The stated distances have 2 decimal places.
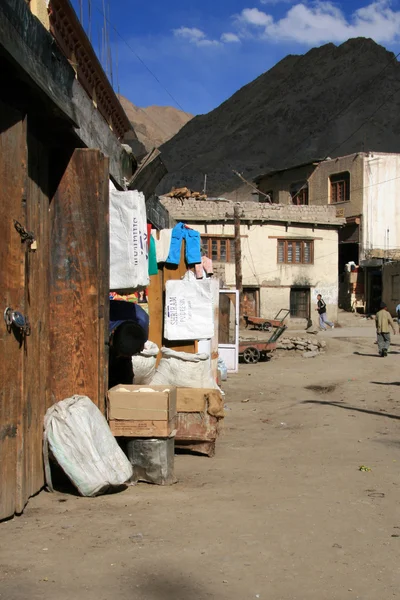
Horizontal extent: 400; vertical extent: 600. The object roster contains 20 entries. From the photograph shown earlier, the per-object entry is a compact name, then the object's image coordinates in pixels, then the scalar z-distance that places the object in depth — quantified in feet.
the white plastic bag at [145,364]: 20.76
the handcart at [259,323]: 78.18
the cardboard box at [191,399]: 19.25
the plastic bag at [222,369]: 41.60
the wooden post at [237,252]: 86.89
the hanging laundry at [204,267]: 27.76
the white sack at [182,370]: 22.20
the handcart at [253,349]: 63.50
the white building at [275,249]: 104.42
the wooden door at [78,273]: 15.40
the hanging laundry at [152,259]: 23.58
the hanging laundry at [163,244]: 25.93
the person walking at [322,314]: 98.99
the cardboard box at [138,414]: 15.79
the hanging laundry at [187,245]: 26.25
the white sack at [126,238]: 16.99
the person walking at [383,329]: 60.70
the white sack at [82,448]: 13.80
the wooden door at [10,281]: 11.91
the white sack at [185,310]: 25.43
